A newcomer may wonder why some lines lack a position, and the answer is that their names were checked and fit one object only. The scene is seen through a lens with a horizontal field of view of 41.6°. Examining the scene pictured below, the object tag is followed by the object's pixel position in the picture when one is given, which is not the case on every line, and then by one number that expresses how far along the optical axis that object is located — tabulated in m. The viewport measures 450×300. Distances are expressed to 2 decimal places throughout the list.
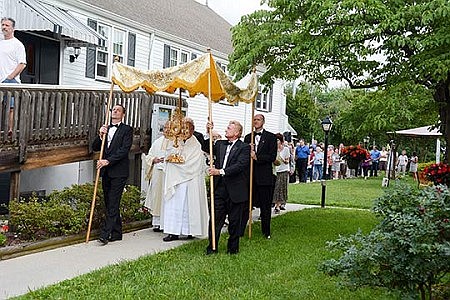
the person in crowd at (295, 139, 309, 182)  25.10
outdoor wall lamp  15.73
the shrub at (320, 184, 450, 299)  4.95
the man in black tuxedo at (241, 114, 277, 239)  9.88
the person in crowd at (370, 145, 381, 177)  33.38
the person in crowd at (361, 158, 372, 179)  31.99
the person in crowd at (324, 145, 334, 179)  29.72
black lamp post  17.21
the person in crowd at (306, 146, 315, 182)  27.24
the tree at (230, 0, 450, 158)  8.42
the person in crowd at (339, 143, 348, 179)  32.34
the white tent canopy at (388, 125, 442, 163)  24.86
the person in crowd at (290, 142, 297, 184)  23.03
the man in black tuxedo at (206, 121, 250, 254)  8.34
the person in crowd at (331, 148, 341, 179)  30.40
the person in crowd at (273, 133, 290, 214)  13.00
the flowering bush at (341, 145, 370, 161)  27.05
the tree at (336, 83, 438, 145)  9.60
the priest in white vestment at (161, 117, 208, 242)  9.49
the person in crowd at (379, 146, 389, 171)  36.69
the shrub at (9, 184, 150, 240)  8.52
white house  13.73
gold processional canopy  8.73
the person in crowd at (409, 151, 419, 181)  34.05
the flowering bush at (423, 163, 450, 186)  14.01
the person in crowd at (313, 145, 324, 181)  27.41
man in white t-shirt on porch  9.54
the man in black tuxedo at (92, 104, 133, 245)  8.99
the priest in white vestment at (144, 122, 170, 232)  10.35
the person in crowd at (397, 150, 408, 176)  34.88
